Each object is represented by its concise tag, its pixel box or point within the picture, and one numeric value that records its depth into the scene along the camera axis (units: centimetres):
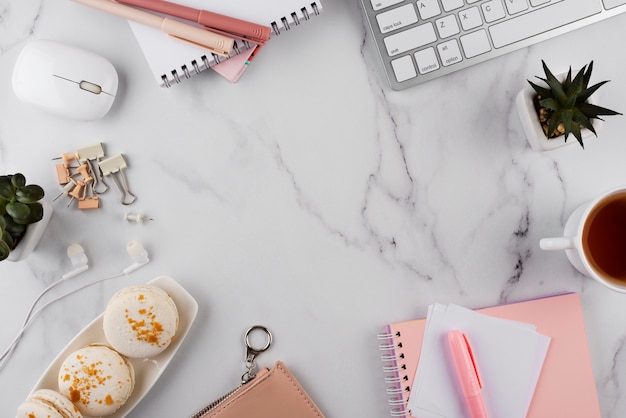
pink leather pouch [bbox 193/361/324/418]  79
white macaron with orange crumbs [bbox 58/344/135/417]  74
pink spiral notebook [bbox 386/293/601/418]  79
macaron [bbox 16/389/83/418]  72
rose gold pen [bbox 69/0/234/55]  73
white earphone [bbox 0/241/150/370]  79
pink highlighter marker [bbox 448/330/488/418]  77
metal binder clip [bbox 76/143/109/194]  80
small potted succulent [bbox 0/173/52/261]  71
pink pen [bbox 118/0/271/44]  73
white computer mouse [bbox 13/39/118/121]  75
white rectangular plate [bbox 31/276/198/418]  79
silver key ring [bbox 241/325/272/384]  81
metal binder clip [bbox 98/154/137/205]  79
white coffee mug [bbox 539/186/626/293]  73
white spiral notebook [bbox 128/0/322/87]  75
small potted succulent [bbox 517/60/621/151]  70
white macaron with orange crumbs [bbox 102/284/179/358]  75
